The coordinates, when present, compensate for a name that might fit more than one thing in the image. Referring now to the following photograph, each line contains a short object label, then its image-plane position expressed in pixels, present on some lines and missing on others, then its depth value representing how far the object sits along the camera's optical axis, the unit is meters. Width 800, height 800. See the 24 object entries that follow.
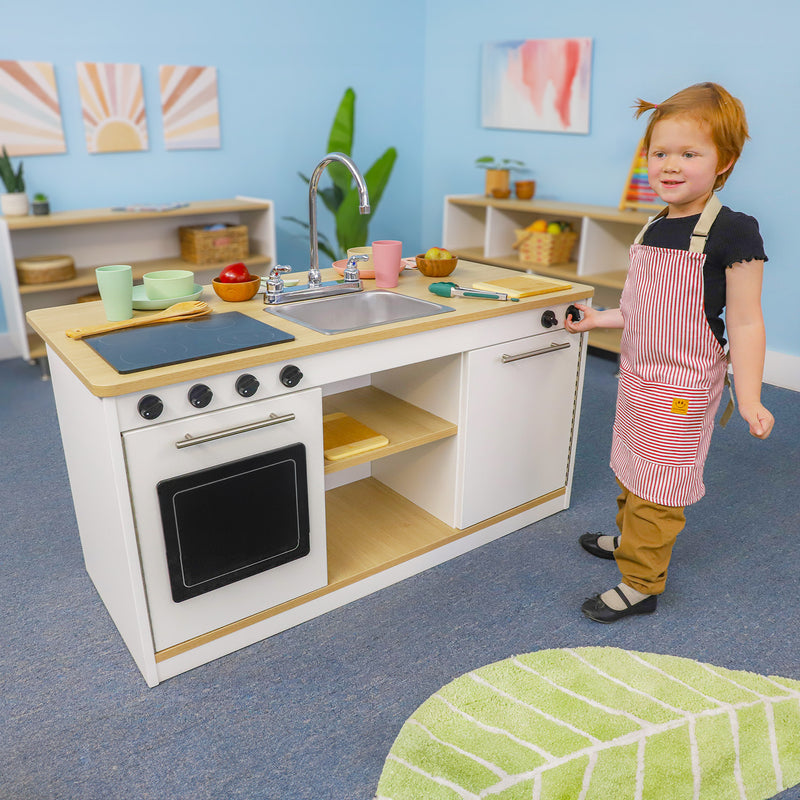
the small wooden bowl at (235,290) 1.90
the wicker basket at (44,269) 3.49
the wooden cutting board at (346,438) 1.88
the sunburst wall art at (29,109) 3.53
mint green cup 1.66
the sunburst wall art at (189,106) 3.98
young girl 1.57
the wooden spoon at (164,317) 1.62
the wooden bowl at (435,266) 2.16
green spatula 2.01
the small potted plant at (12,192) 3.49
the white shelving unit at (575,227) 3.86
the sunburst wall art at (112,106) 3.74
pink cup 2.04
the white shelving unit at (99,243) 3.52
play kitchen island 1.52
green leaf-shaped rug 1.44
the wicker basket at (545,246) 4.08
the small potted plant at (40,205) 3.57
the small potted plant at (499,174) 4.36
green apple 2.20
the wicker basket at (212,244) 3.93
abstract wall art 4.04
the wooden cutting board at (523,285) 2.04
